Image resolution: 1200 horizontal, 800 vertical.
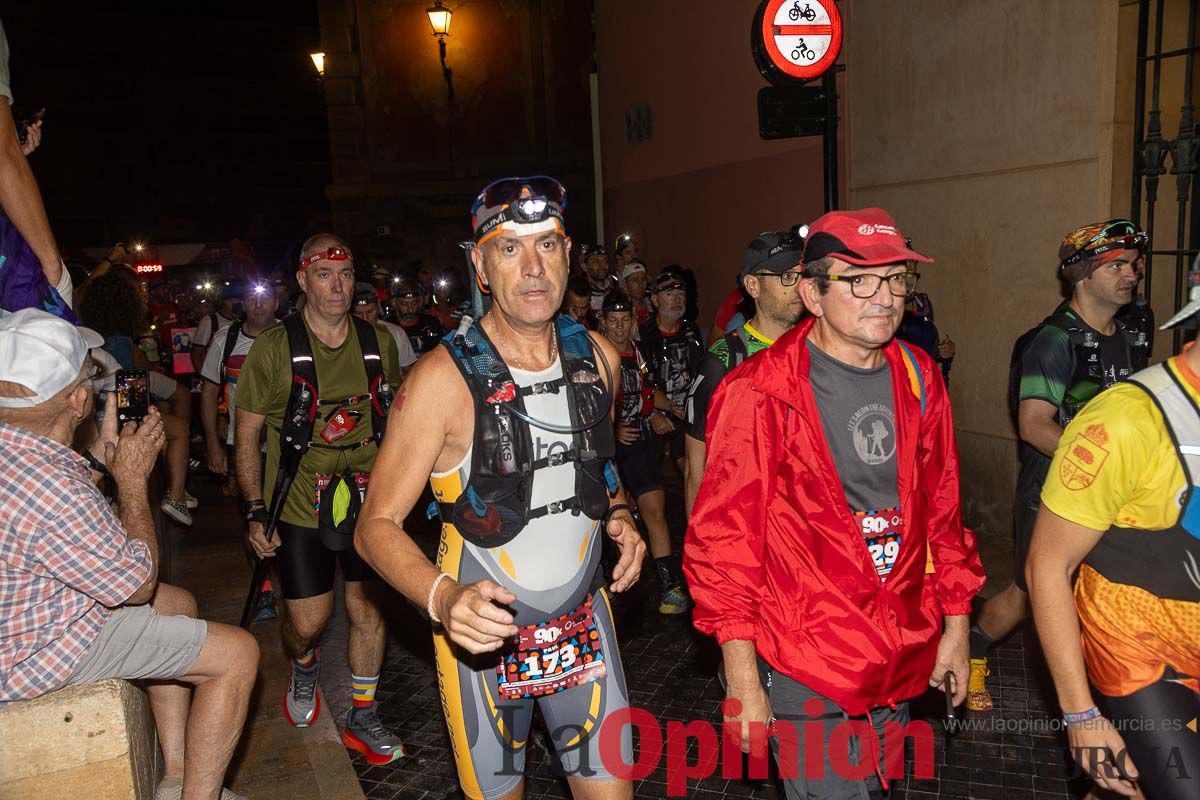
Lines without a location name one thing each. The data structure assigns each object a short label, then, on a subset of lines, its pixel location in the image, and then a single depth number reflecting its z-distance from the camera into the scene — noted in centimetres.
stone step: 303
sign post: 734
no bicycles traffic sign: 752
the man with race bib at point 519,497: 307
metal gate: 643
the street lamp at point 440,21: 2020
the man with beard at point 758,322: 451
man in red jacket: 293
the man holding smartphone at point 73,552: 288
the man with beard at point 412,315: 940
